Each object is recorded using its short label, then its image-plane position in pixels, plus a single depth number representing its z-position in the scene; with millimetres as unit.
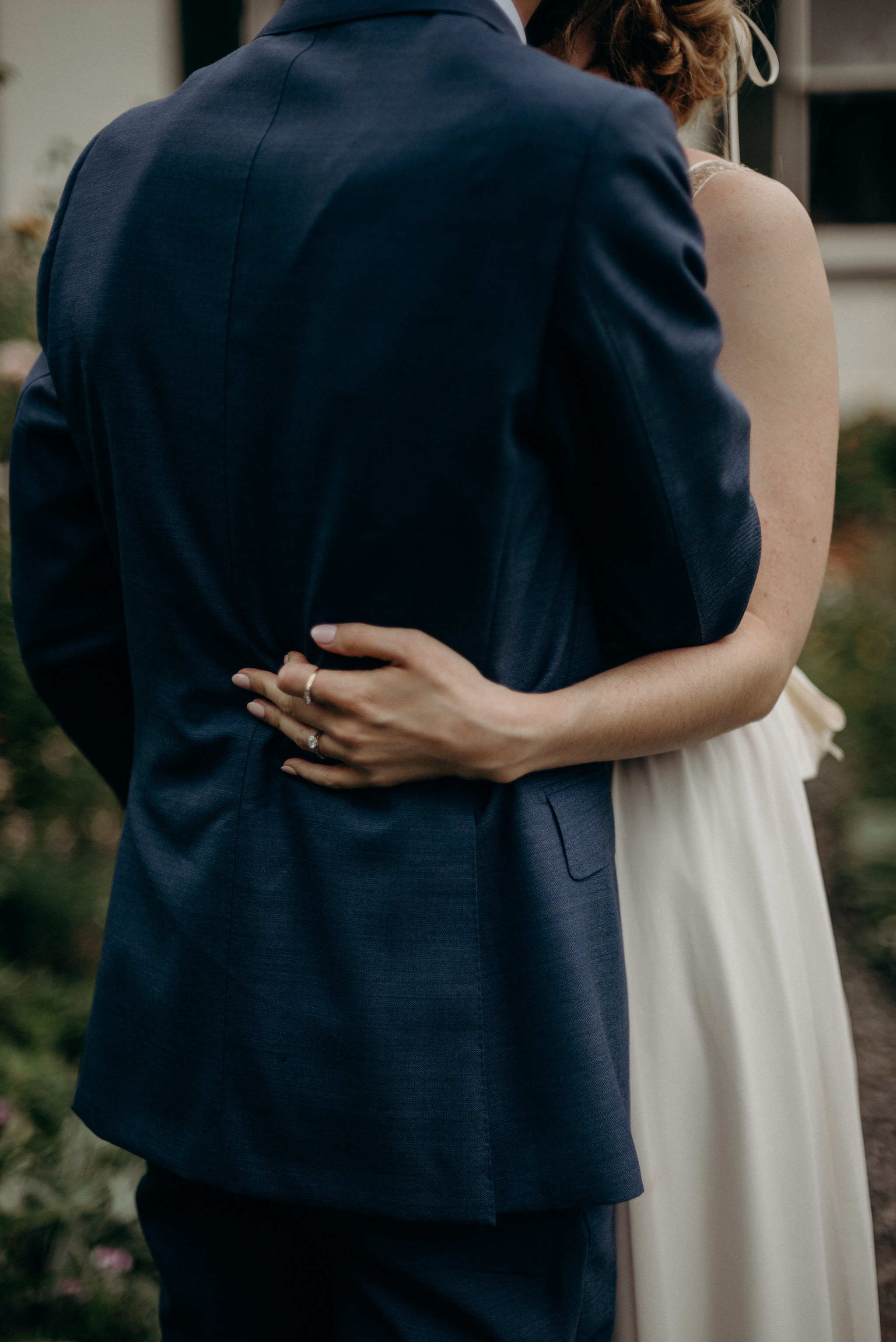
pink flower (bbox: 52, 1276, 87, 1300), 1729
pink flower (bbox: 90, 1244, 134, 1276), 1752
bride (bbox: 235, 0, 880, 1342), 1120
